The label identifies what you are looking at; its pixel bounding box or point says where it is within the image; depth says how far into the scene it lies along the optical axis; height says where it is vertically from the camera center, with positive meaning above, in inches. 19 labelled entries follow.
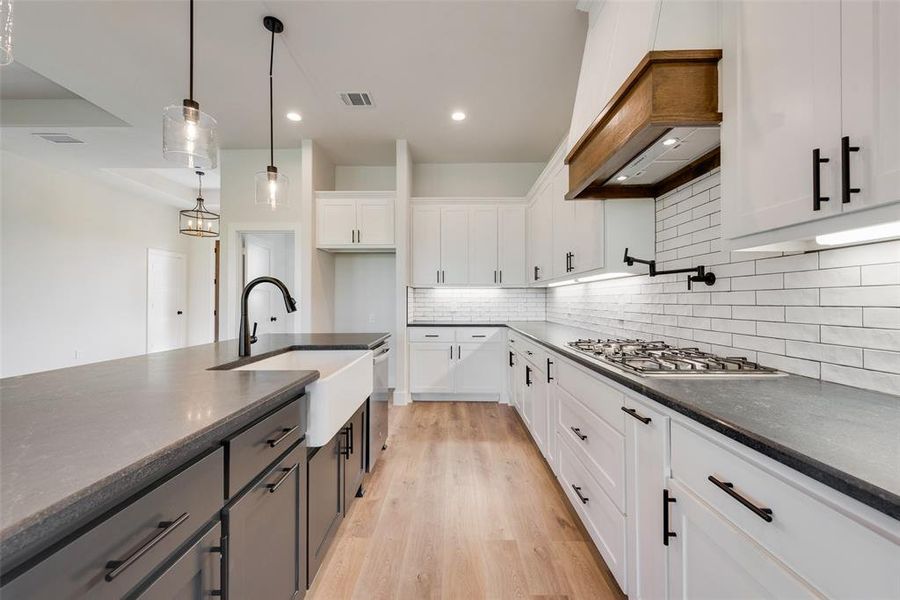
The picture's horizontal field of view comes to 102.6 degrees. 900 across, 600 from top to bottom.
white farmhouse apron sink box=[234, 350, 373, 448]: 56.7 -15.2
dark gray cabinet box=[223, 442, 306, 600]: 38.0 -28.1
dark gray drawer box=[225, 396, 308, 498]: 37.6 -17.0
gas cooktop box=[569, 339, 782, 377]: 52.7 -9.4
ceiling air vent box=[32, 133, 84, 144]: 155.2 +71.7
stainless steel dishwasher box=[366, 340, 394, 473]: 92.9 -29.3
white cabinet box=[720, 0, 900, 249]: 30.6 +18.9
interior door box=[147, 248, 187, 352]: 251.1 +1.1
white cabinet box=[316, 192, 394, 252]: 173.2 +40.6
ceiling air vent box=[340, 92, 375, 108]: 128.9 +74.2
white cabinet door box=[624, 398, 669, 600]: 44.8 -26.1
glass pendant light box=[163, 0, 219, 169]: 66.5 +31.9
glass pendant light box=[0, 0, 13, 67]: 43.2 +32.2
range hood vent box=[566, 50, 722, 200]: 51.9 +27.9
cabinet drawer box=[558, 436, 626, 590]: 56.2 -37.4
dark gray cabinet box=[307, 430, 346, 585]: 56.9 -34.0
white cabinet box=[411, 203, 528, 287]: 176.2 +30.6
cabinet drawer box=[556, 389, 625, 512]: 55.5 -25.4
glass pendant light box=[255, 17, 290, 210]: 95.0 +31.2
